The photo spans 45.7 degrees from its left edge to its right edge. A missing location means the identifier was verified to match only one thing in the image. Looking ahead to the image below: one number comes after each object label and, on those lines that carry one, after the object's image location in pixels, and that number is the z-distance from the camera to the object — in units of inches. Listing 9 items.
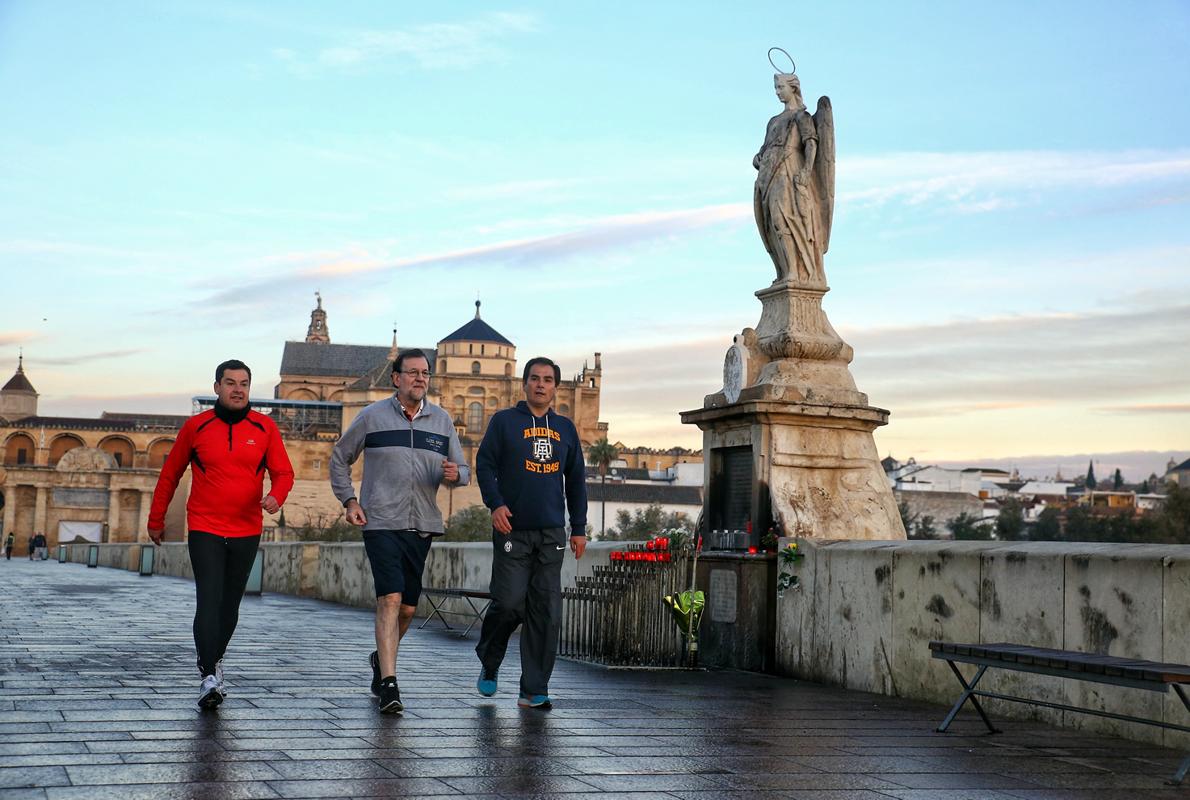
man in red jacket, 271.7
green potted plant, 386.0
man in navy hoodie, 281.3
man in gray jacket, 275.7
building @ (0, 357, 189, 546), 4397.1
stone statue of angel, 460.8
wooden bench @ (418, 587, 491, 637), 480.6
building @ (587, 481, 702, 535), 4215.1
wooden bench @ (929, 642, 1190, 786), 211.0
